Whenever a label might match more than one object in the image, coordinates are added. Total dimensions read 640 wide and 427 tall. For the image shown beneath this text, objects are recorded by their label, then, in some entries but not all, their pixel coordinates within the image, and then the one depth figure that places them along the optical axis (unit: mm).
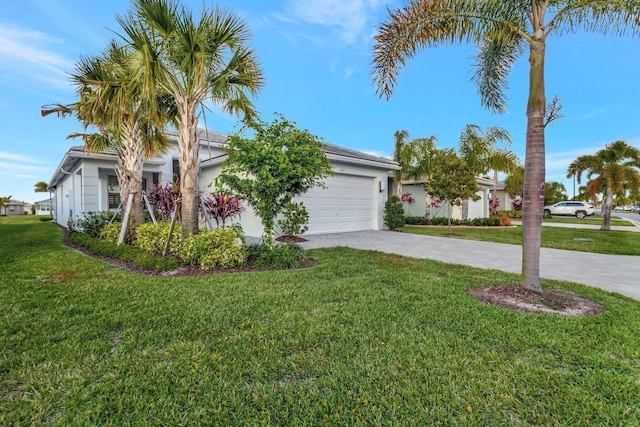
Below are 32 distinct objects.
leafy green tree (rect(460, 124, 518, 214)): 17734
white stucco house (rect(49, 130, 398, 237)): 12000
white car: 27078
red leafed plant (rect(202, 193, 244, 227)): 10539
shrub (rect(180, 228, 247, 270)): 5898
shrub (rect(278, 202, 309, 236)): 10547
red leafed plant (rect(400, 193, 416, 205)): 20572
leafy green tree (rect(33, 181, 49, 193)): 56531
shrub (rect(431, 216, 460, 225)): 18891
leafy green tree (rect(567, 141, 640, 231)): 14172
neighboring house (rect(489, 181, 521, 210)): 32750
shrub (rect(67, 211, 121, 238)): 10695
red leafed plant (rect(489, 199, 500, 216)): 21062
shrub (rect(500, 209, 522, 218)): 25438
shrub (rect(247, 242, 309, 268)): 6238
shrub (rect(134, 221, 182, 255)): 6945
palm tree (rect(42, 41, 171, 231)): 7246
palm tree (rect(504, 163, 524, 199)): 26219
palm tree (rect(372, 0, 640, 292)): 4012
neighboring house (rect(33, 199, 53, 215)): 59931
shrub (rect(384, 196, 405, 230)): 14281
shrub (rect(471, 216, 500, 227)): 17688
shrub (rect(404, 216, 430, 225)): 19281
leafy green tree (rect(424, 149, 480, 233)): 13328
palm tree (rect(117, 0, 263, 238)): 5793
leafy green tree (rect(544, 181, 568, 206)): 35106
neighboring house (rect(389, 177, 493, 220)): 20848
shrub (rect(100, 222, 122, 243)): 9078
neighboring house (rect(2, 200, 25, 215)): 55128
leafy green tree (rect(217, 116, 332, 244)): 6047
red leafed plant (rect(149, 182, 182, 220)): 11266
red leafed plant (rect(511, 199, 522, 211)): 28484
